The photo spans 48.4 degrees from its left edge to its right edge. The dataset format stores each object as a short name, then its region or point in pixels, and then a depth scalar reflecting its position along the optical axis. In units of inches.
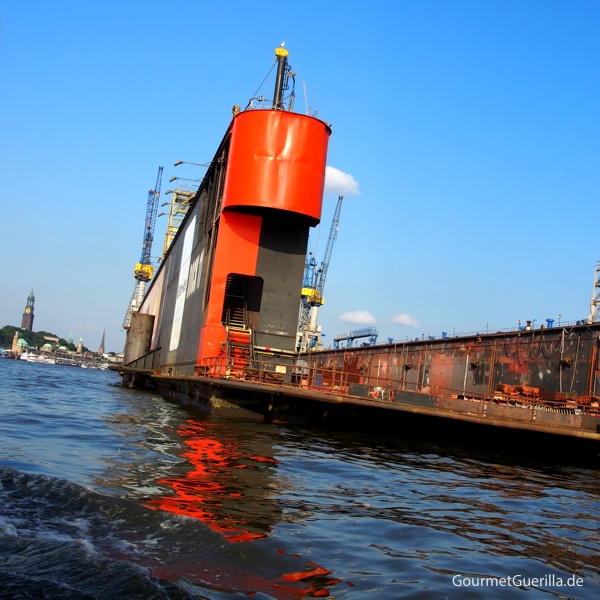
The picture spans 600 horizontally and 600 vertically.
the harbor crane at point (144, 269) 3784.5
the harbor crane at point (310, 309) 3780.0
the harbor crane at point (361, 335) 4152.1
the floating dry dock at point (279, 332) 686.5
